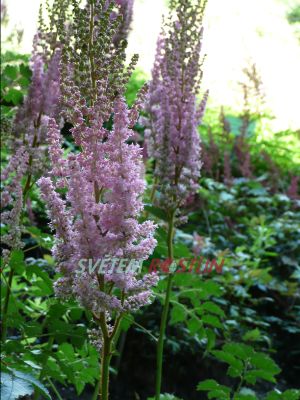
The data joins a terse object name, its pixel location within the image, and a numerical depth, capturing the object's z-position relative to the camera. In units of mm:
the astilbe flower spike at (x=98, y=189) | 1261
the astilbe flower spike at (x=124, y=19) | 2393
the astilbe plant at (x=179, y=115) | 2342
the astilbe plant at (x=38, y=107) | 2324
